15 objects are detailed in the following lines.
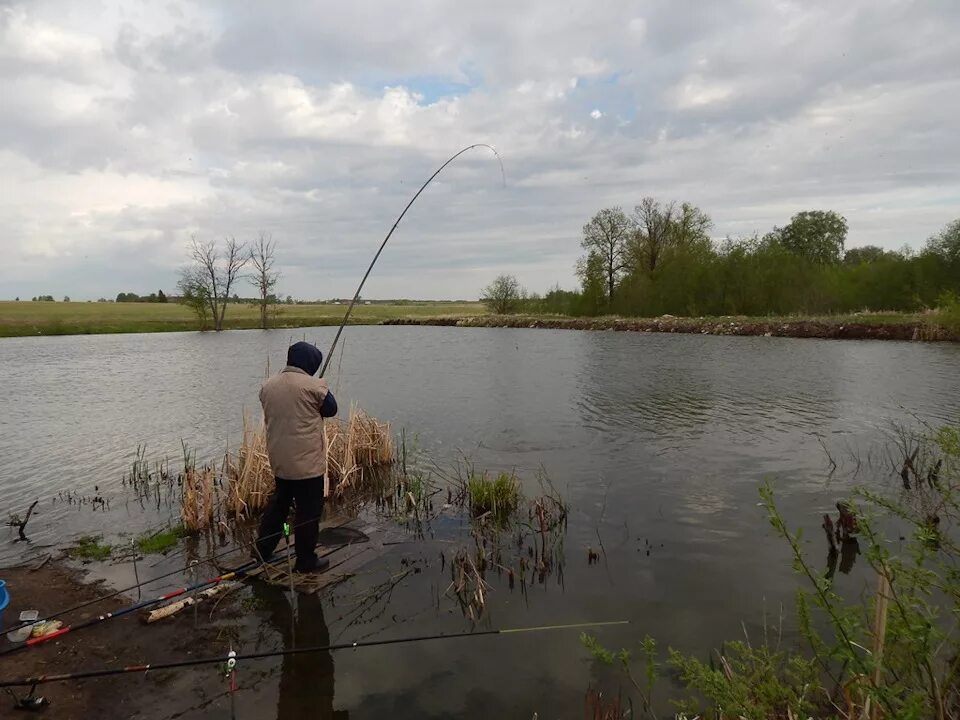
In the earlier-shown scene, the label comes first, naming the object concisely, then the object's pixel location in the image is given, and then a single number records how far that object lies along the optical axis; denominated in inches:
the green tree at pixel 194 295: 2284.7
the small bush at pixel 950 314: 1125.7
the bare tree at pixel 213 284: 2329.4
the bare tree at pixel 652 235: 2289.6
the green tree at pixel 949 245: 1462.8
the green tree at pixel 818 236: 2426.2
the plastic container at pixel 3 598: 188.7
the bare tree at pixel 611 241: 2305.6
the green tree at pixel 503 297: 2672.2
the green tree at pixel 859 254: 2564.0
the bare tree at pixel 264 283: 2464.3
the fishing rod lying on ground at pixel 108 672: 142.2
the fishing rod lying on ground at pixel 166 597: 169.6
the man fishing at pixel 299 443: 230.5
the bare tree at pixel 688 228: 2279.8
